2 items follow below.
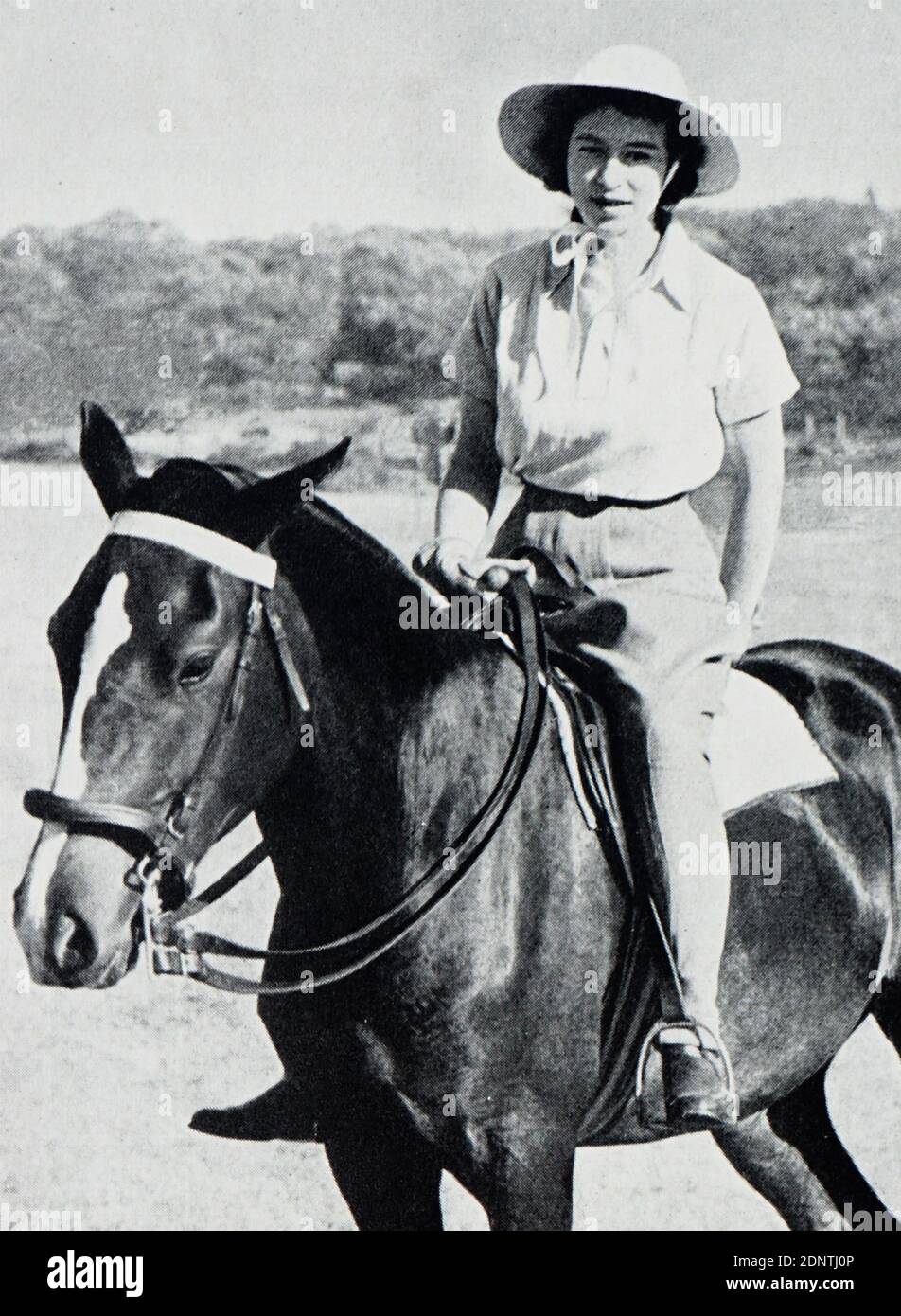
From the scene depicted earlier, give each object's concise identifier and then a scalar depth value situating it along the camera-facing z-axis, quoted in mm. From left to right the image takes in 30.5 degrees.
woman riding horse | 3801
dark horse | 3148
